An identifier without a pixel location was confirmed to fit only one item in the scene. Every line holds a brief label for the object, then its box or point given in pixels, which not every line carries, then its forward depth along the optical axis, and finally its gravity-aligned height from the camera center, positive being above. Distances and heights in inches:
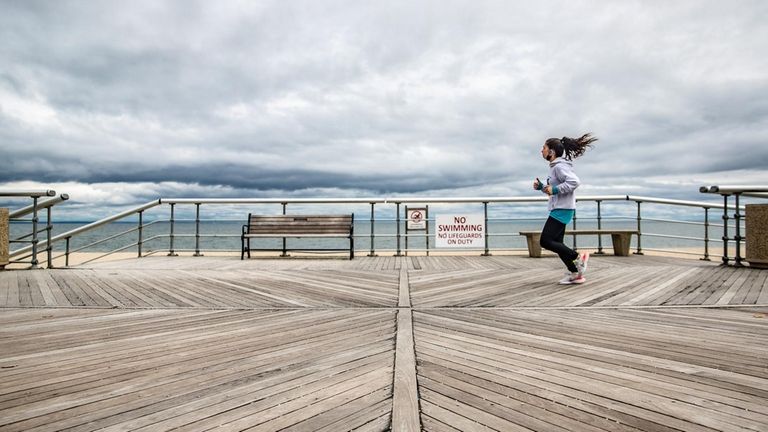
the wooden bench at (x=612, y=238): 304.2 -10.5
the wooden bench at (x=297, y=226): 320.2 -2.8
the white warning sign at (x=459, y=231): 348.2 -5.9
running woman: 190.4 +11.1
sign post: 362.3 +3.7
